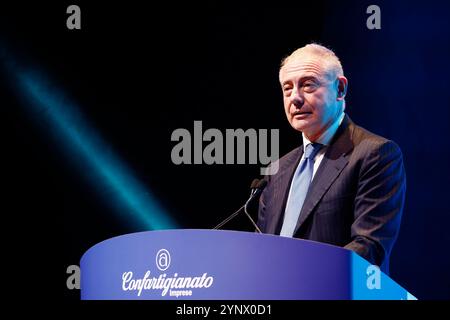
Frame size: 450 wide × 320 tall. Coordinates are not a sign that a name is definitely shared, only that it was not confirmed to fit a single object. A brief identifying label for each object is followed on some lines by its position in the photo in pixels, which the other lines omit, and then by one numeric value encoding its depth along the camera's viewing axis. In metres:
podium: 4.33
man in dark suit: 5.97
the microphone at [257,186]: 6.18
